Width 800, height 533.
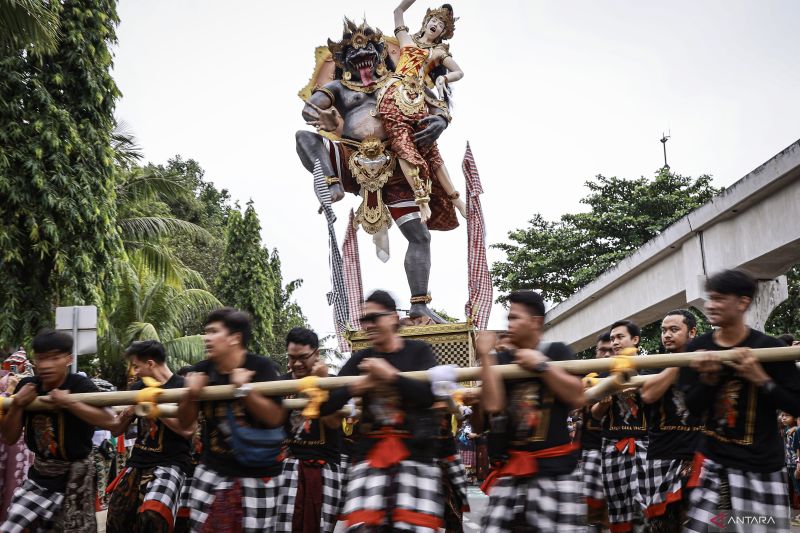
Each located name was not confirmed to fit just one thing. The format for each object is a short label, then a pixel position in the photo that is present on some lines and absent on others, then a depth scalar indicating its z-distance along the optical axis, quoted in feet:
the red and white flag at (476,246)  32.32
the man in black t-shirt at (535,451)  14.01
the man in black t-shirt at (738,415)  14.21
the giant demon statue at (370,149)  33.01
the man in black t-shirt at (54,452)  17.84
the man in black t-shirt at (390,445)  14.29
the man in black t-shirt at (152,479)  19.39
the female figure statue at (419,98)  32.40
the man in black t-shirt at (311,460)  21.59
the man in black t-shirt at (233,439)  15.83
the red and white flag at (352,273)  33.50
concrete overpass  34.14
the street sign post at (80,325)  32.37
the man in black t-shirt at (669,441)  17.17
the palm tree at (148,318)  76.89
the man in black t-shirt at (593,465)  22.67
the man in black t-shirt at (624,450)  21.52
